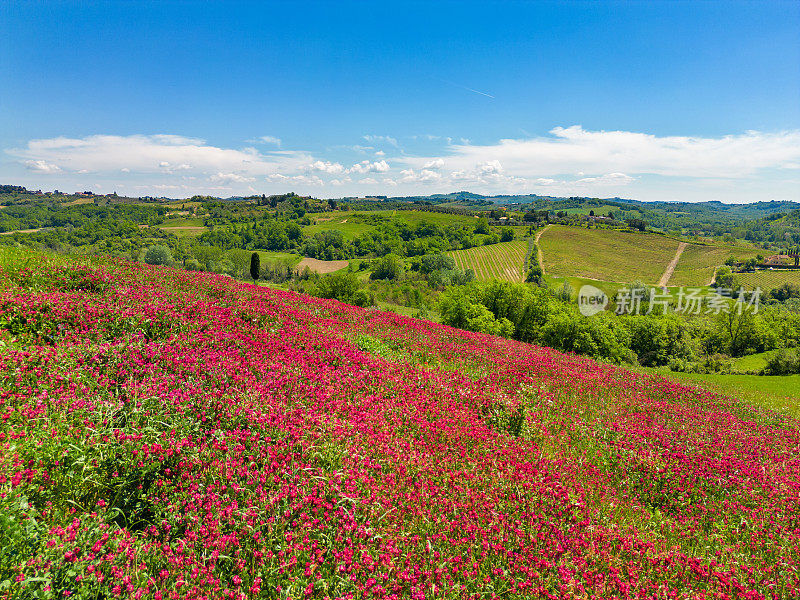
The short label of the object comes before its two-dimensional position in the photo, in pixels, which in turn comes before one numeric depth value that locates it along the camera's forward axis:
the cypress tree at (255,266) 85.77
